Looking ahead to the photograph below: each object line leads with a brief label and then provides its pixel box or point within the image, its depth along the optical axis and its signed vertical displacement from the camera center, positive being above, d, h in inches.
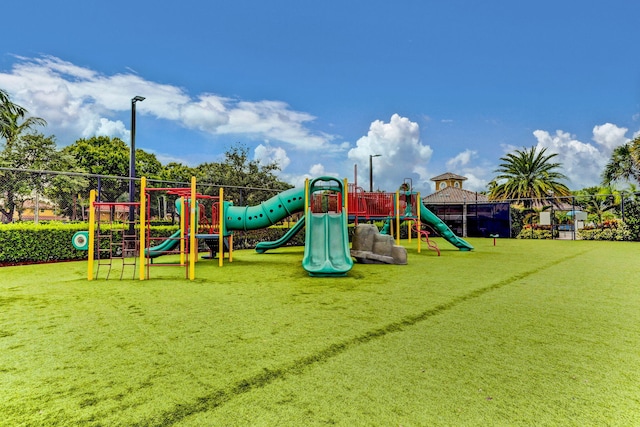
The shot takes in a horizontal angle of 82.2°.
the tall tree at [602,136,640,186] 1047.6 +160.2
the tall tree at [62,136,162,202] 1119.6 +227.4
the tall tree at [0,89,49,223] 610.5 +185.3
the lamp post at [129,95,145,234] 442.6 +100.1
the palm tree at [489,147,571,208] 1213.1 +148.1
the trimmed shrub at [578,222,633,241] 783.1 -25.5
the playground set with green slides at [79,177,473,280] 307.6 +5.2
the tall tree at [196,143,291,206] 1044.5 +149.8
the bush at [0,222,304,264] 373.7 -16.2
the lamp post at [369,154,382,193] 867.4 +131.1
